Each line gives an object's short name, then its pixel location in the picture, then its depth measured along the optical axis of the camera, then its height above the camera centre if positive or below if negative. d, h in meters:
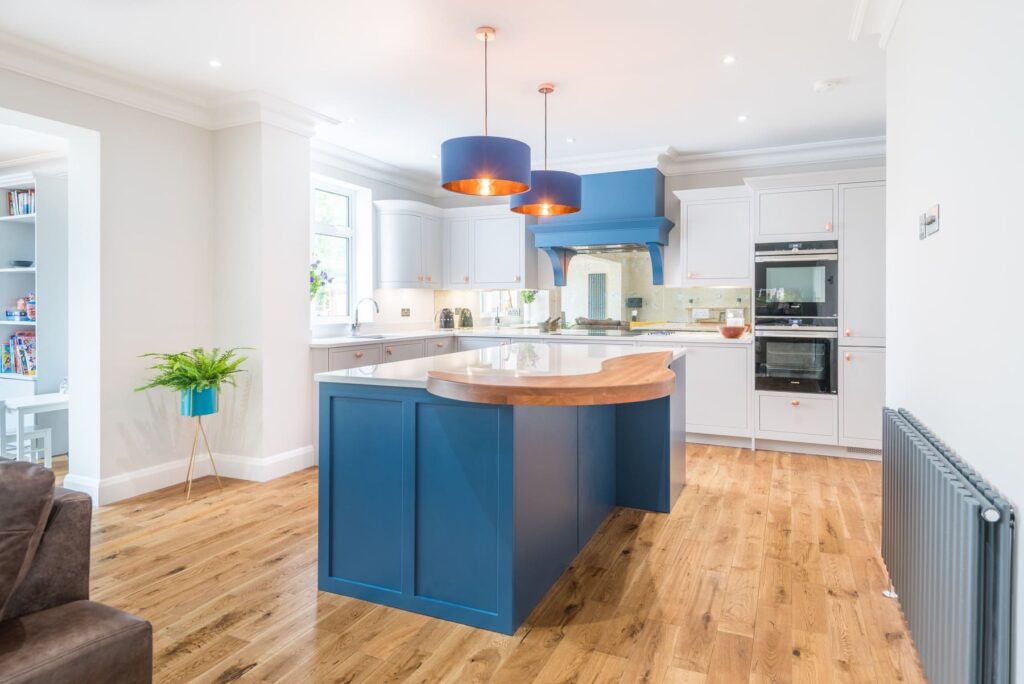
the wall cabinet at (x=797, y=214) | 4.75 +0.97
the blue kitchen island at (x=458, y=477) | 2.16 -0.54
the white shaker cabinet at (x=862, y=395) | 4.65 -0.44
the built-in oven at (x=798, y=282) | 4.76 +0.44
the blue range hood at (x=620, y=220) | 5.51 +1.08
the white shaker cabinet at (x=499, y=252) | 6.27 +0.88
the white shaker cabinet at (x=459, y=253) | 6.48 +0.90
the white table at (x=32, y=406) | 4.31 -0.49
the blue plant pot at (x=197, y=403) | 3.73 -0.40
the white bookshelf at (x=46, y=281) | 4.86 +0.46
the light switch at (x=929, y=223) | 1.89 +0.37
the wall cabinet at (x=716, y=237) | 5.26 +0.87
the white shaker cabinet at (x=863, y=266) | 4.62 +0.54
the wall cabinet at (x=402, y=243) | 6.01 +0.93
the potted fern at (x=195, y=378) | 3.73 -0.25
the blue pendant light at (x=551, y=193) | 3.40 +0.81
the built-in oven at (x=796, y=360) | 4.78 -0.18
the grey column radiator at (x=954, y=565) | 1.28 -0.54
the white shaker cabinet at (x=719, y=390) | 5.05 -0.43
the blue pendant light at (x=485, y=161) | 2.69 +0.78
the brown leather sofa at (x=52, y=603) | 1.19 -0.59
